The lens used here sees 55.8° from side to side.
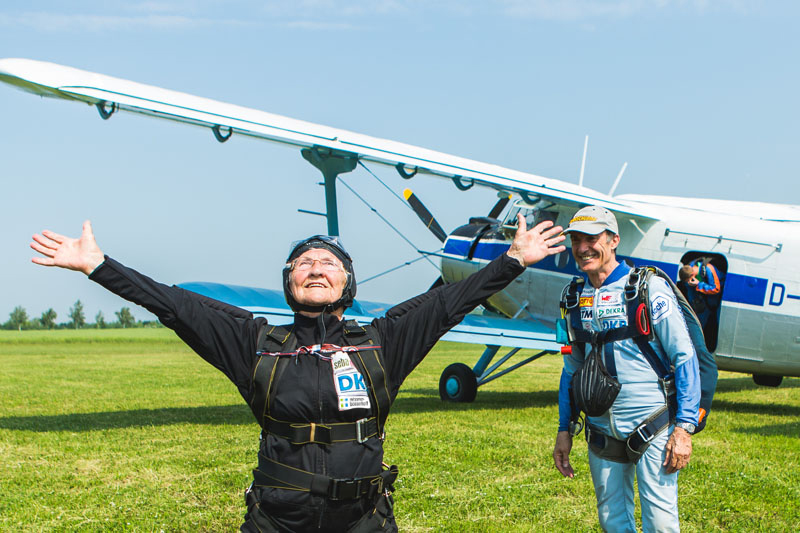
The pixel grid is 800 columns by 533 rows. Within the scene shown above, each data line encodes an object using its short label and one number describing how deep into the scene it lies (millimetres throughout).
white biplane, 9422
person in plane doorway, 10117
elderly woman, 2799
